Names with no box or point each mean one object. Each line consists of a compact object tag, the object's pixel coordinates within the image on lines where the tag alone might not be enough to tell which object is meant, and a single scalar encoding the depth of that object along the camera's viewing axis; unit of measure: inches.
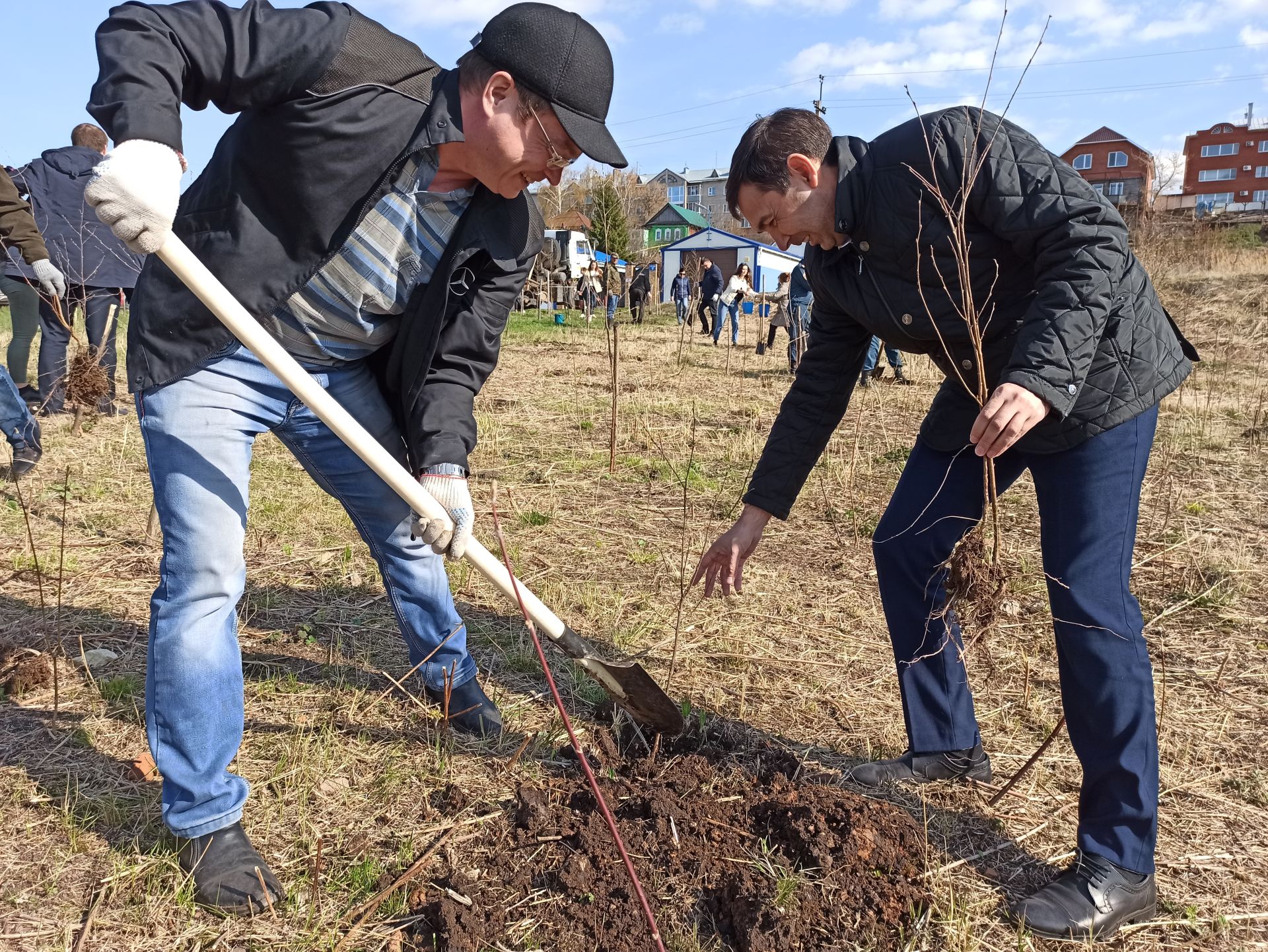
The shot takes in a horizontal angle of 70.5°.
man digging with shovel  73.4
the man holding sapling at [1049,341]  71.5
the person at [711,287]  692.7
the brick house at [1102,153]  2298.2
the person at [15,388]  187.3
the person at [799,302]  389.7
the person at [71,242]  240.1
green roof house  2377.0
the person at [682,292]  774.5
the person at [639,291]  839.1
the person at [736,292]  540.1
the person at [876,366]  359.9
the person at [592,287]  629.3
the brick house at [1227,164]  2493.8
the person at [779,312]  545.6
